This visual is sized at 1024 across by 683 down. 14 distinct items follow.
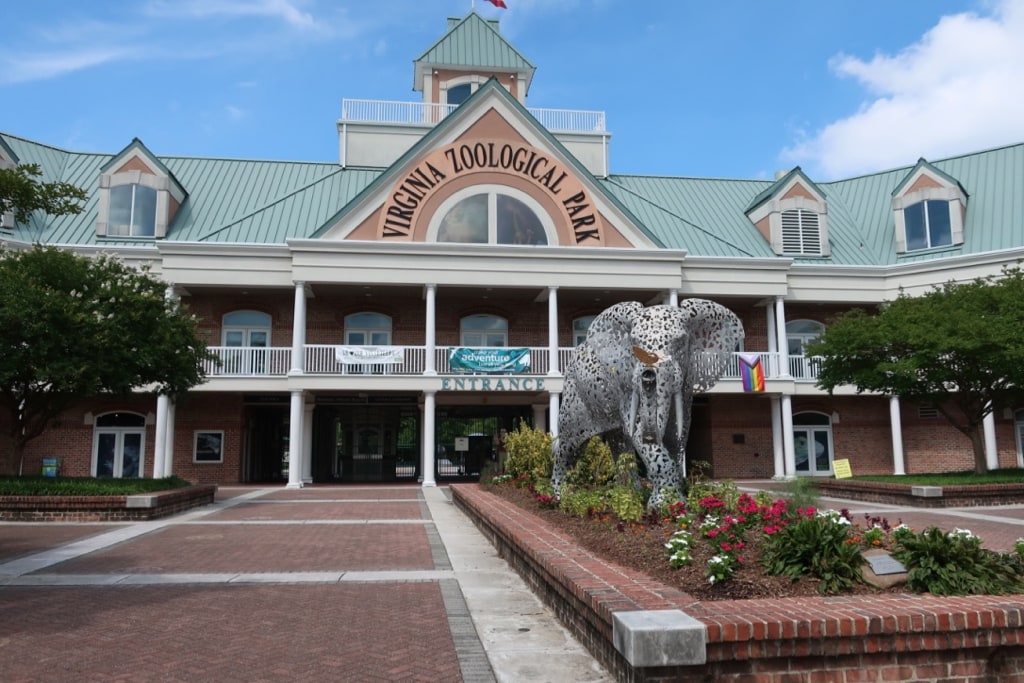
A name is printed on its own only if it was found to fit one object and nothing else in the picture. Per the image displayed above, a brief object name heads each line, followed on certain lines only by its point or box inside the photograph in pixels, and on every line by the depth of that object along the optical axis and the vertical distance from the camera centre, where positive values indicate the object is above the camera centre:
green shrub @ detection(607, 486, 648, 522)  8.52 -0.74
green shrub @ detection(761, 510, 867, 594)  5.68 -0.87
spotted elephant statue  8.98 +0.83
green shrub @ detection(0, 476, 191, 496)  14.77 -0.91
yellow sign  20.52 -0.80
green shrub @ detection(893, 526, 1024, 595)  5.40 -0.93
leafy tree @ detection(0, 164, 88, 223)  8.23 +2.74
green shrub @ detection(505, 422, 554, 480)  15.59 -0.29
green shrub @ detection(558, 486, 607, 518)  9.62 -0.82
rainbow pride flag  25.72 +2.17
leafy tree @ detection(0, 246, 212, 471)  14.80 +2.14
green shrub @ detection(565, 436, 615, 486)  13.35 -0.47
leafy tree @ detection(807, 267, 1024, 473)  17.77 +2.18
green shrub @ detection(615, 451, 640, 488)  10.77 -0.45
